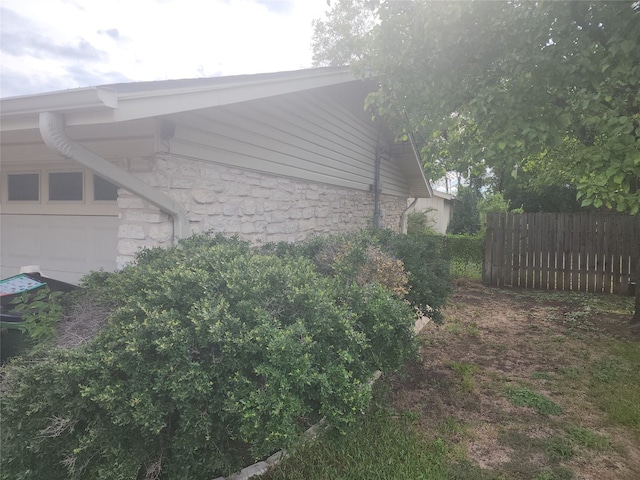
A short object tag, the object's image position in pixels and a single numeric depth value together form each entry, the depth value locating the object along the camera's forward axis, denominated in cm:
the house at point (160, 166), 312
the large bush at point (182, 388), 206
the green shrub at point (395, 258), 408
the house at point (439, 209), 2239
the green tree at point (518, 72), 417
